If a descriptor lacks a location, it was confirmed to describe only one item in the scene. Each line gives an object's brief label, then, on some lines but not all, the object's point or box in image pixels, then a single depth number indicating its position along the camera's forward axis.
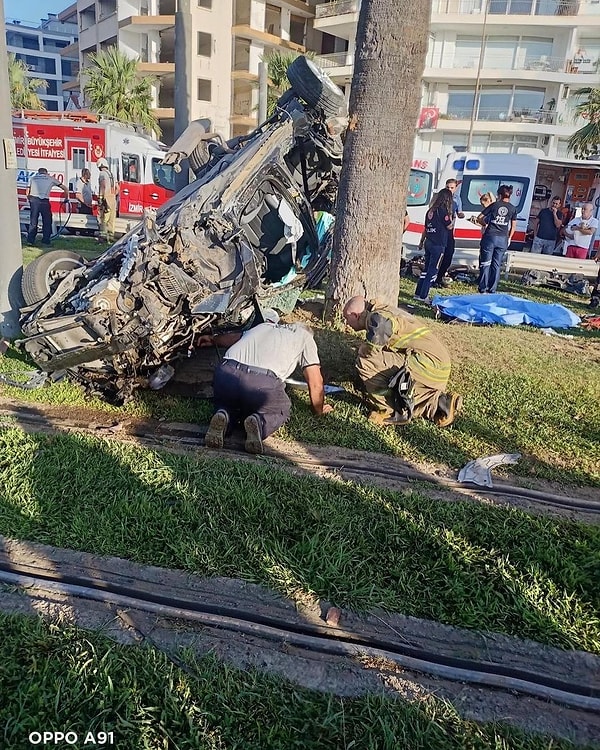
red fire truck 14.76
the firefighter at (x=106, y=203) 13.73
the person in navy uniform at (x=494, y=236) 9.05
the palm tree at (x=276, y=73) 24.23
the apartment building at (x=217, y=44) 32.06
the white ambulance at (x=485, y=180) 12.16
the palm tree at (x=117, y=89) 26.72
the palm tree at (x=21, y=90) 31.69
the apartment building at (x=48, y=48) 71.62
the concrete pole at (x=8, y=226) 5.49
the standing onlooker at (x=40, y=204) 12.30
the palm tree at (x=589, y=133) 23.83
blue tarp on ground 7.71
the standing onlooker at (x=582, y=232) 12.45
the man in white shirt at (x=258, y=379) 3.86
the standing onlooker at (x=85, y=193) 14.20
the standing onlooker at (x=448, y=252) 9.58
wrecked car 4.28
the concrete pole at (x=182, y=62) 8.89
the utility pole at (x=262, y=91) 16.12
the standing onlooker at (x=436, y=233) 9.08
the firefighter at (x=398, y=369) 4.48
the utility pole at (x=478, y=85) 30.27
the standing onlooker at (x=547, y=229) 13.48
